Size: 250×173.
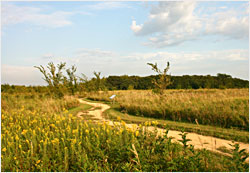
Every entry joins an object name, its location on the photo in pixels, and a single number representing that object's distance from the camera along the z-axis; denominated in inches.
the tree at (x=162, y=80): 487.7
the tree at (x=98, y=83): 862.5
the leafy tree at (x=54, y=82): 626.2
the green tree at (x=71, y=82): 828.5
